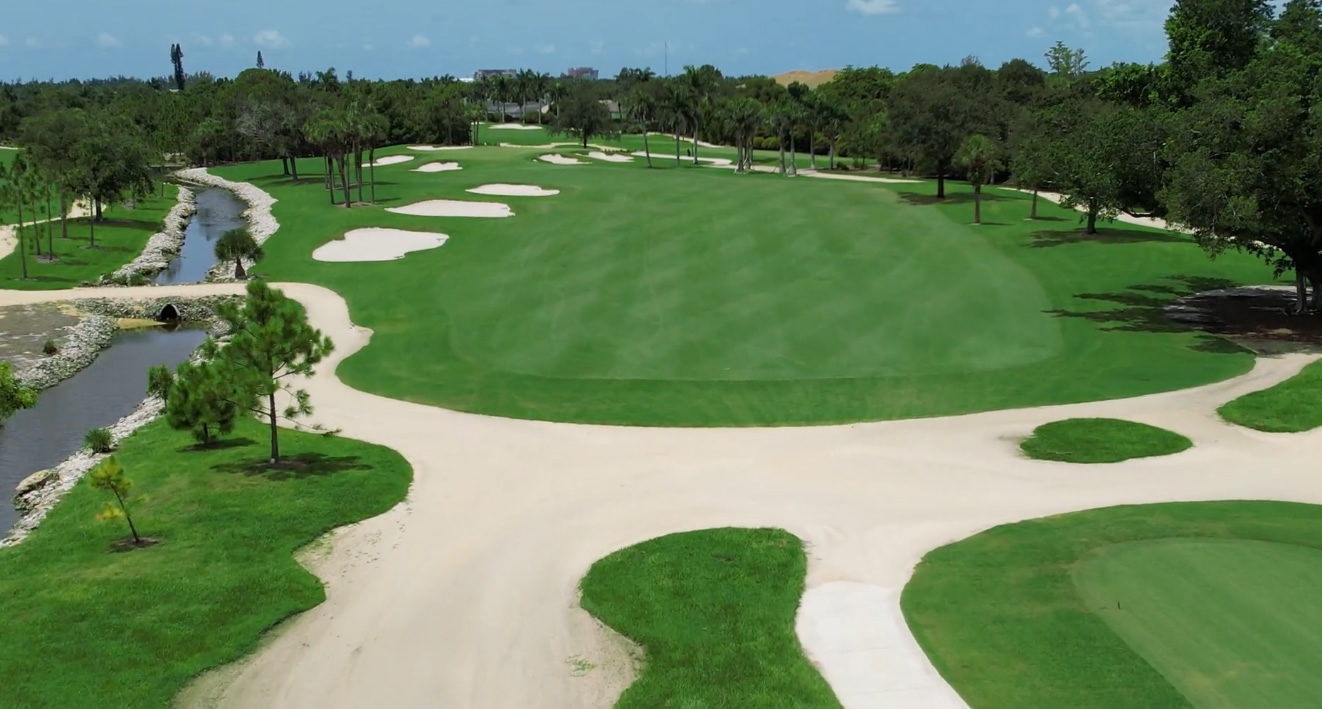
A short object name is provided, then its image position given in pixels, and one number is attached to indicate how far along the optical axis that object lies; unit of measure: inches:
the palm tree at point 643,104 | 4322.1
